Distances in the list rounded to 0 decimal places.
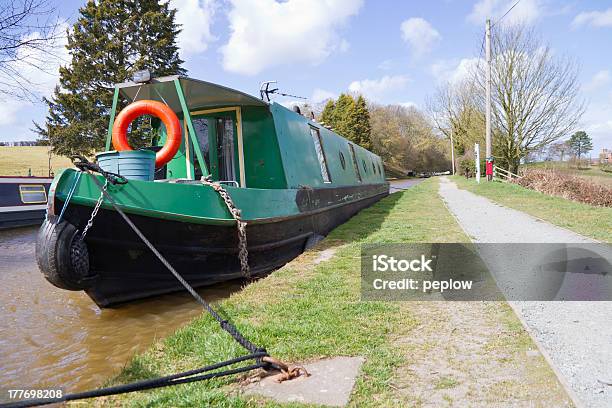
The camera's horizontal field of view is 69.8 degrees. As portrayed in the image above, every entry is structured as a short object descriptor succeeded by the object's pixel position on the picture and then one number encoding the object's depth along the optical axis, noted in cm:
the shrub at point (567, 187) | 1316
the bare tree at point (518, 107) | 2294
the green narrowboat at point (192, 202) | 455
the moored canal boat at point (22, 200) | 1370
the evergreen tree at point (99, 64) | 2459
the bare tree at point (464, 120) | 2702
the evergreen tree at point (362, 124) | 5147
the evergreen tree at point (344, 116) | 5066
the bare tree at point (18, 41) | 649
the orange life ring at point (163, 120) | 570
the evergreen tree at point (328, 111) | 5338
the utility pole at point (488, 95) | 2153
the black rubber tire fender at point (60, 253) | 441
